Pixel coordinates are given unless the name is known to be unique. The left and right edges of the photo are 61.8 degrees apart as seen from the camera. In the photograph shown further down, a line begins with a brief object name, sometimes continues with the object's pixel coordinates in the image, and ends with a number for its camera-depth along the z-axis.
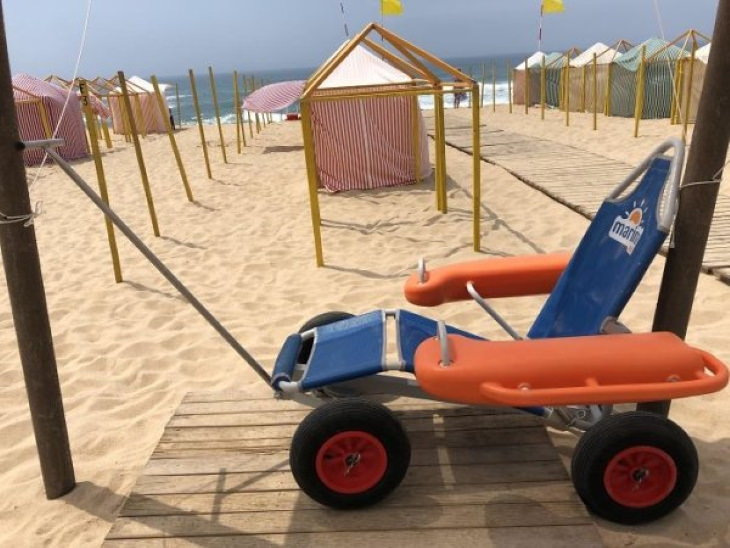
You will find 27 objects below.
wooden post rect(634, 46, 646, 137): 11.27
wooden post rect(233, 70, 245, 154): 13.54
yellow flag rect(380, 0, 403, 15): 9.12
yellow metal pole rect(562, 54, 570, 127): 15.38
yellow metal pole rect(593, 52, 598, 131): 14.00
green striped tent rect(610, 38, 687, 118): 16.52
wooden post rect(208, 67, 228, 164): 11.82
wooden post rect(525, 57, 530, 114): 19.56
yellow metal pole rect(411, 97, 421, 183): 8.24
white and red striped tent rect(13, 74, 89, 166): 14.39
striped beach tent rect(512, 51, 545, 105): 23.19
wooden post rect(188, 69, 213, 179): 10.05
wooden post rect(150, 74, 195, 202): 8.35
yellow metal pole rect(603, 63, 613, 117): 15.18
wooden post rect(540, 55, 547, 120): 17.59
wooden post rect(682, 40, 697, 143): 11.66
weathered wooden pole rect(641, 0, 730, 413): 1.95
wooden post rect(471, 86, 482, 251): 5.34
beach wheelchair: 1.84
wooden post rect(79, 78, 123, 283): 5.23
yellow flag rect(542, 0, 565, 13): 11.42
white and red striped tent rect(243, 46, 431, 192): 8.08
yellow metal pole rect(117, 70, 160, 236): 6.29
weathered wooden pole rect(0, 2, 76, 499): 1.96
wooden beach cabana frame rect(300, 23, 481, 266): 5.23
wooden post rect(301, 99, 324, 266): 5.23
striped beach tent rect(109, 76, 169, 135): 20.72
